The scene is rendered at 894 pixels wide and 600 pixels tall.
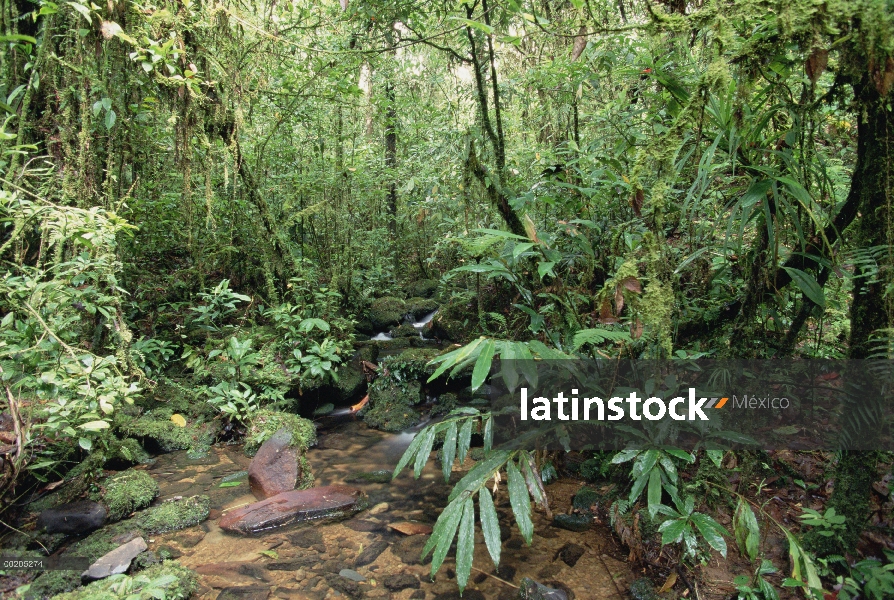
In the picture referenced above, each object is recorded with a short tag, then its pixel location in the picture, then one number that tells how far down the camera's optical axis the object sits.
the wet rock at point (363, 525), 3.24
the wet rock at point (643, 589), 2.36
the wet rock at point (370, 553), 2.91
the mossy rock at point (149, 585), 2.16
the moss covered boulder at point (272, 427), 4.31
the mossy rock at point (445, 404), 5.25
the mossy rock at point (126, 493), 3.19
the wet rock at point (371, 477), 3.91
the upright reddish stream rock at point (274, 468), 3.63
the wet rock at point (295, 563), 2.84
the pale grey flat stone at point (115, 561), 2.56
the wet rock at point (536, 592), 2.40
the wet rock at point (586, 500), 3.13
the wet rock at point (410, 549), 2.91
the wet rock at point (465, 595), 2.54
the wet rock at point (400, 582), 2.67
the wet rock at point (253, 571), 2.76
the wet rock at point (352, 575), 2.75
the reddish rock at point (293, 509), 3.23
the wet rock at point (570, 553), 2.74
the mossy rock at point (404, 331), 7.48
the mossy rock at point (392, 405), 5.04
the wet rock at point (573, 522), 3.01
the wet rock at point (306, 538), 3.07
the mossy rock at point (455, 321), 6.75
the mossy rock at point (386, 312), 7.70
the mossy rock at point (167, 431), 4.24
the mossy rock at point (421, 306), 8.19
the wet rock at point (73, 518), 2.93
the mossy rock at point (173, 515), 3.15
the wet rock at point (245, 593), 2.56
